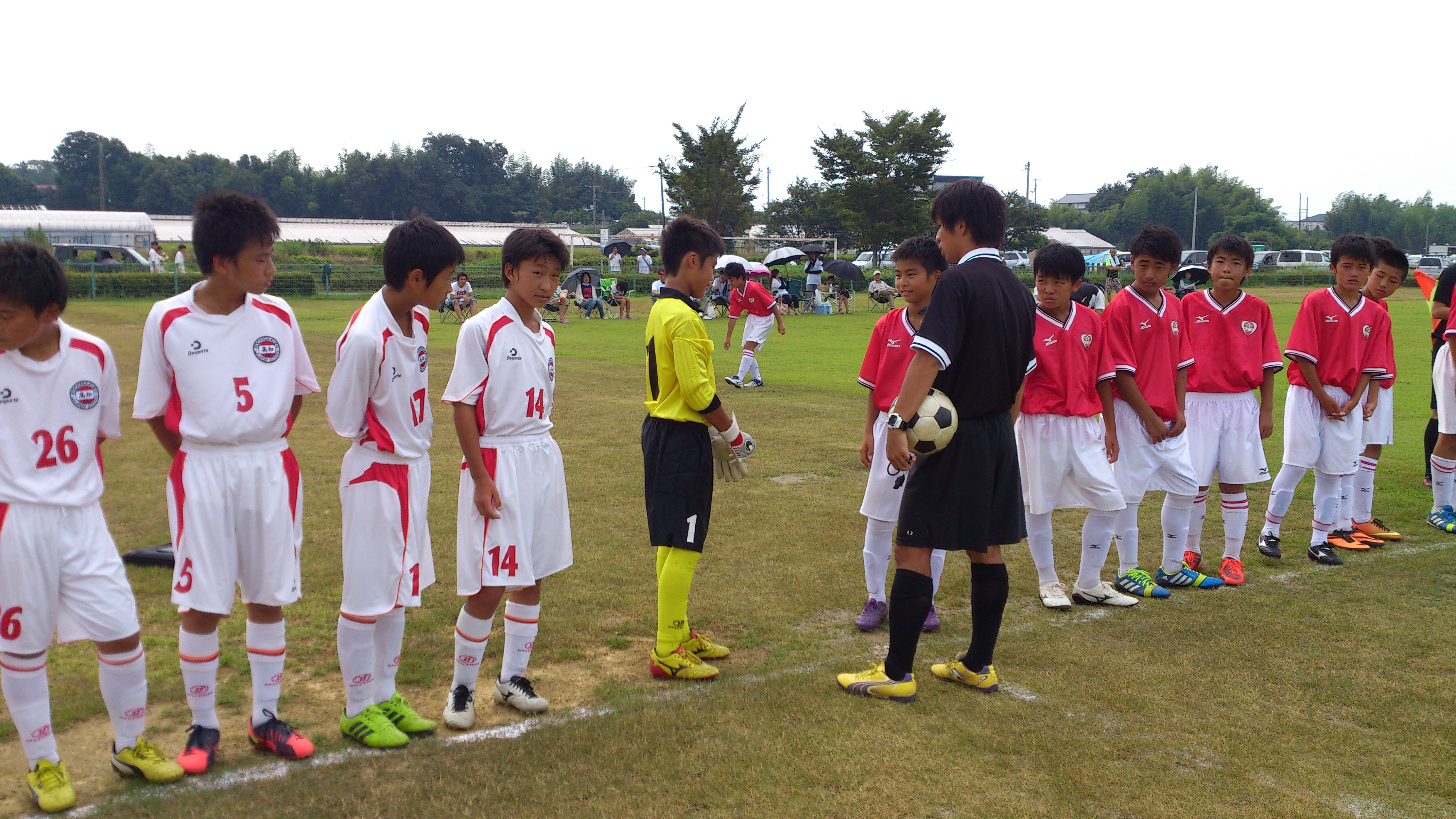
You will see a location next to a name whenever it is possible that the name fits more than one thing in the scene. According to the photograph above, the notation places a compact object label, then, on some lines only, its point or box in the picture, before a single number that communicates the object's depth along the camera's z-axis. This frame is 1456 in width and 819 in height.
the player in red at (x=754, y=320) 14.88
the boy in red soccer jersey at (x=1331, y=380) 6.36
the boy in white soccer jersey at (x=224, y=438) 3.28
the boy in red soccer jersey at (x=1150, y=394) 5.54
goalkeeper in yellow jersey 4.25
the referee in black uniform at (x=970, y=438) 3.97
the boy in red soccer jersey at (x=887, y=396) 4.94
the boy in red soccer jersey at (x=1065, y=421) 5.29
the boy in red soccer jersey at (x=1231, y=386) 5.88
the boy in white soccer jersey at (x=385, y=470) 3.52
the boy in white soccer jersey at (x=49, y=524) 3.04
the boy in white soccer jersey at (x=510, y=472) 3.76
